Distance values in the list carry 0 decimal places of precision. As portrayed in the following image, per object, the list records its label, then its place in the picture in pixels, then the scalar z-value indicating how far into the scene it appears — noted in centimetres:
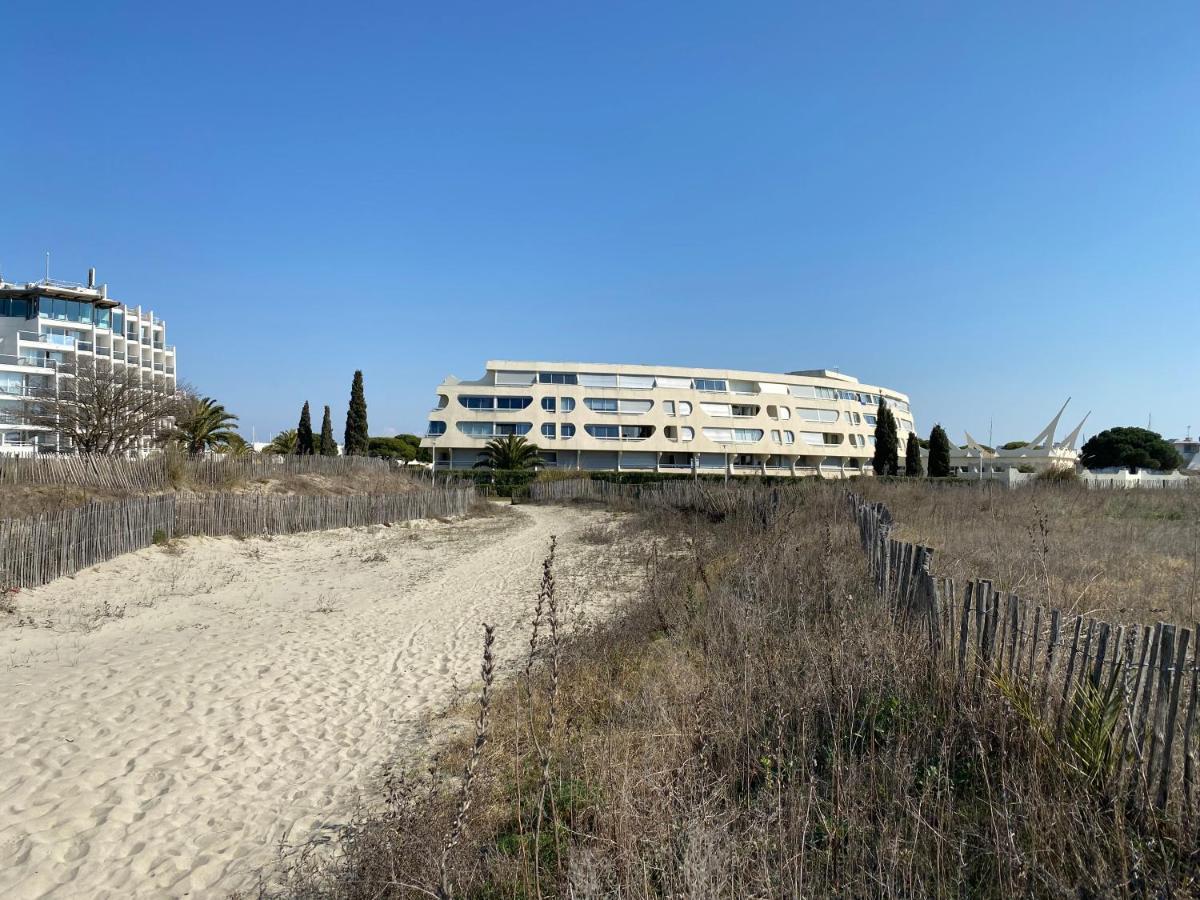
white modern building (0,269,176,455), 4628
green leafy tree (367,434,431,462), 6919
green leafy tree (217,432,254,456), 3024
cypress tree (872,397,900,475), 5144
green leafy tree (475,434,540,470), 4397
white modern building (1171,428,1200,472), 8431
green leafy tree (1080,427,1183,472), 6094
